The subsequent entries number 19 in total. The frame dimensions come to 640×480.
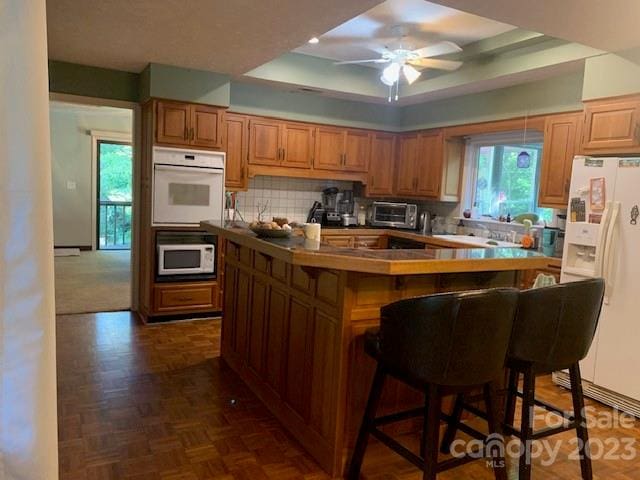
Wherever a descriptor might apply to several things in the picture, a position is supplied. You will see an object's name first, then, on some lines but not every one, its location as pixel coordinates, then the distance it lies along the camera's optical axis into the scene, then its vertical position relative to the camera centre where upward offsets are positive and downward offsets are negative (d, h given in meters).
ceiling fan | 3.66 +1.02
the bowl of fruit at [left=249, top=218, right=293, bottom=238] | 2.72 -0.26
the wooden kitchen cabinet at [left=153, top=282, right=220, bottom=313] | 4.59 -1.12
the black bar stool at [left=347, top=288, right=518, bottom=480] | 1.83 -0.59
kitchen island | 2.24 -0.64
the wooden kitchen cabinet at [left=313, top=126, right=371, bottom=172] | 5.55 +0.45
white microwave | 4.54 -0.75
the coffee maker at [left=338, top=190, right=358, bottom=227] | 6.02 -0.22
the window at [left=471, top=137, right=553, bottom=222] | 4.87 +0.18
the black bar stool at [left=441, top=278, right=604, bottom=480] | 2.06 -0.61
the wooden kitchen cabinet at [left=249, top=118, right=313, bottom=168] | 5.20 +0.45
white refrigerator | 3.12 -0.40
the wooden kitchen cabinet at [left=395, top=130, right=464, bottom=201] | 5.41 +0.31
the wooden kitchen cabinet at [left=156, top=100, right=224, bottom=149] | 4.42 +0.52
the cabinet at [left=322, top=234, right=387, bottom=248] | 5.45 -0.59
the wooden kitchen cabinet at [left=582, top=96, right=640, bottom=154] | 3.27 +0.52
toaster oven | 5.81 -0.29
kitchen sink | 4.59 -0.45
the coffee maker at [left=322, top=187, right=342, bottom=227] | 5.97 -0.15
